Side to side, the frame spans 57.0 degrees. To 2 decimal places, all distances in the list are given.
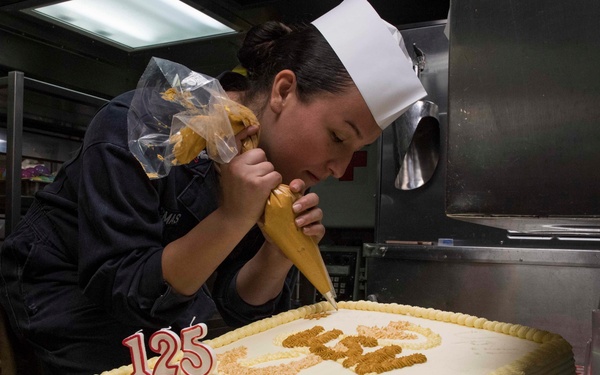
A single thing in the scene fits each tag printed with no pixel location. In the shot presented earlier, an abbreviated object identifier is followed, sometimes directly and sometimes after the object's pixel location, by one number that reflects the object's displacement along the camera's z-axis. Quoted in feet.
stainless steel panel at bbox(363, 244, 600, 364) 7.80
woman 3.78
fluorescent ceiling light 10.01
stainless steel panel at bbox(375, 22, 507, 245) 10.19
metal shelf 8.05
